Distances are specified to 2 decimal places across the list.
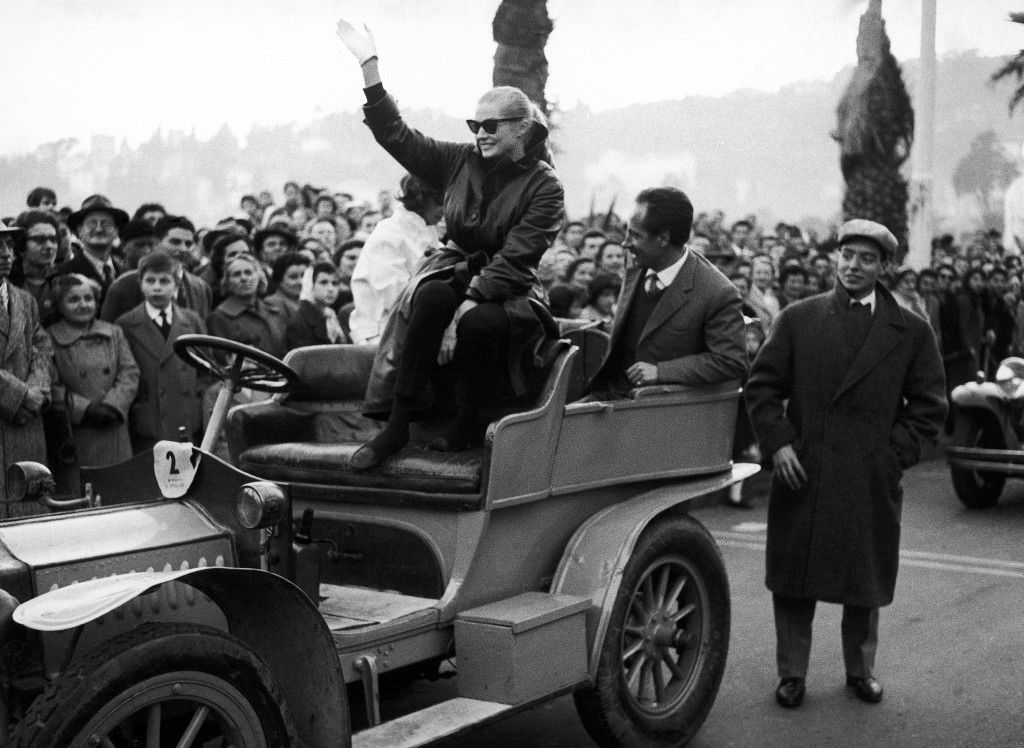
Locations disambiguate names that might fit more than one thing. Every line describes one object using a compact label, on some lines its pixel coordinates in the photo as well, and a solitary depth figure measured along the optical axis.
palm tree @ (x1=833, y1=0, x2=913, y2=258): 21.44
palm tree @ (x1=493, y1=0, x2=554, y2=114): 15.84
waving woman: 4.95
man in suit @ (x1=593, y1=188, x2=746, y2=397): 5.30
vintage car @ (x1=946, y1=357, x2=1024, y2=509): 10.60
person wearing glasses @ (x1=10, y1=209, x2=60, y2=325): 7.37
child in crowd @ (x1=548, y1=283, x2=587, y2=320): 10.18
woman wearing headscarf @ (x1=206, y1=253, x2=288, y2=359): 8.27
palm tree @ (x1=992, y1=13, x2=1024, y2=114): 22.86
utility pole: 19.02
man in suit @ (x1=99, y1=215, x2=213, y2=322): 7.89
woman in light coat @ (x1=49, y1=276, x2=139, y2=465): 7.09
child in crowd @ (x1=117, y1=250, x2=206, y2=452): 7.51
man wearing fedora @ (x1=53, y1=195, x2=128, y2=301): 8.66
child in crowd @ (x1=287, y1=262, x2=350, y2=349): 8.65
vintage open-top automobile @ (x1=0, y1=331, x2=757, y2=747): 3.43
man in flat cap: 5.69
